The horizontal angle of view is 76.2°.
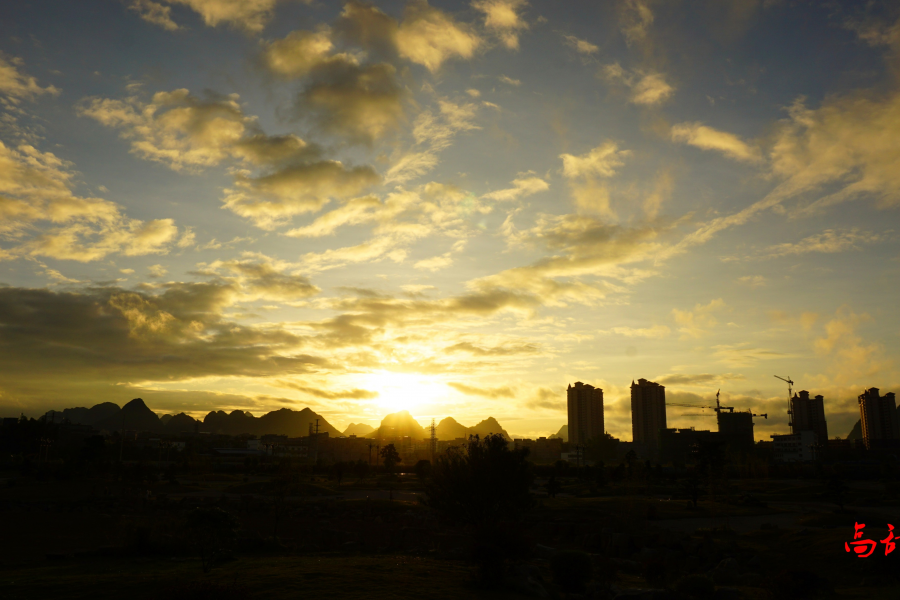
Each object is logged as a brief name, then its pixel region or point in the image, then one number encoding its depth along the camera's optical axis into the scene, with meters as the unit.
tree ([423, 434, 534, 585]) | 35.69
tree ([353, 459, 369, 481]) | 106.35
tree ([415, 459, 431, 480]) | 94.12
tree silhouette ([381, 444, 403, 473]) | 119.56
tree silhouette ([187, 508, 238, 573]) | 23.64
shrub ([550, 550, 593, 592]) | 25.73
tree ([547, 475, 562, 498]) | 73.88
